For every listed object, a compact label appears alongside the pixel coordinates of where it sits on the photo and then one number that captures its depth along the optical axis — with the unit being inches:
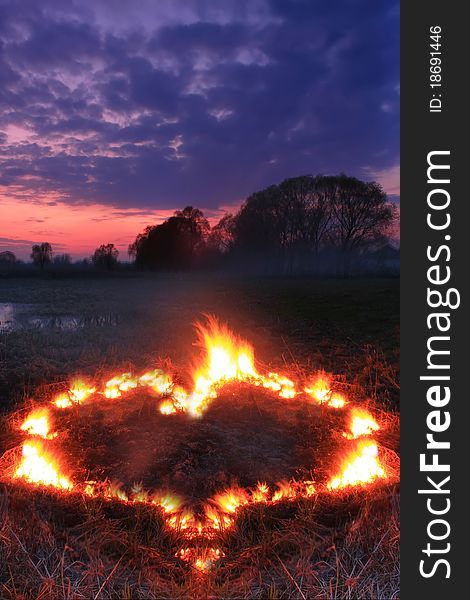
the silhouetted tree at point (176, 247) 2114.9
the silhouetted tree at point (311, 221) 1889.8
